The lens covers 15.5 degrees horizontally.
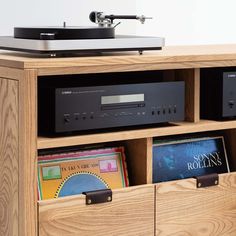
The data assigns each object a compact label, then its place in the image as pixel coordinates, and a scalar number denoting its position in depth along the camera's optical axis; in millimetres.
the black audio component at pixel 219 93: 2605
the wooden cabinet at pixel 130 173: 2256
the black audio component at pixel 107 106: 2312
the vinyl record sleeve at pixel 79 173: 2398
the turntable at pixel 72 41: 2300
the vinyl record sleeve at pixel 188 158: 2589
